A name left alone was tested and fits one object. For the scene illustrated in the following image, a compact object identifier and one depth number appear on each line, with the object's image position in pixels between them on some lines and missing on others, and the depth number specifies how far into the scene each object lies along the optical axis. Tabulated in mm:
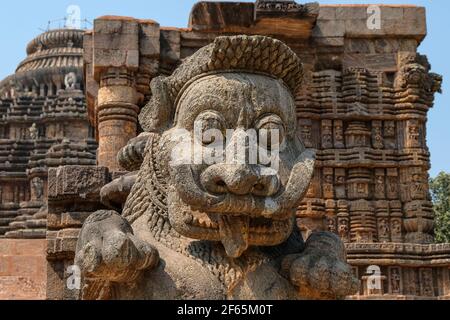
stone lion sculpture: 3516
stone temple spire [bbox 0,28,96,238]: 26719
